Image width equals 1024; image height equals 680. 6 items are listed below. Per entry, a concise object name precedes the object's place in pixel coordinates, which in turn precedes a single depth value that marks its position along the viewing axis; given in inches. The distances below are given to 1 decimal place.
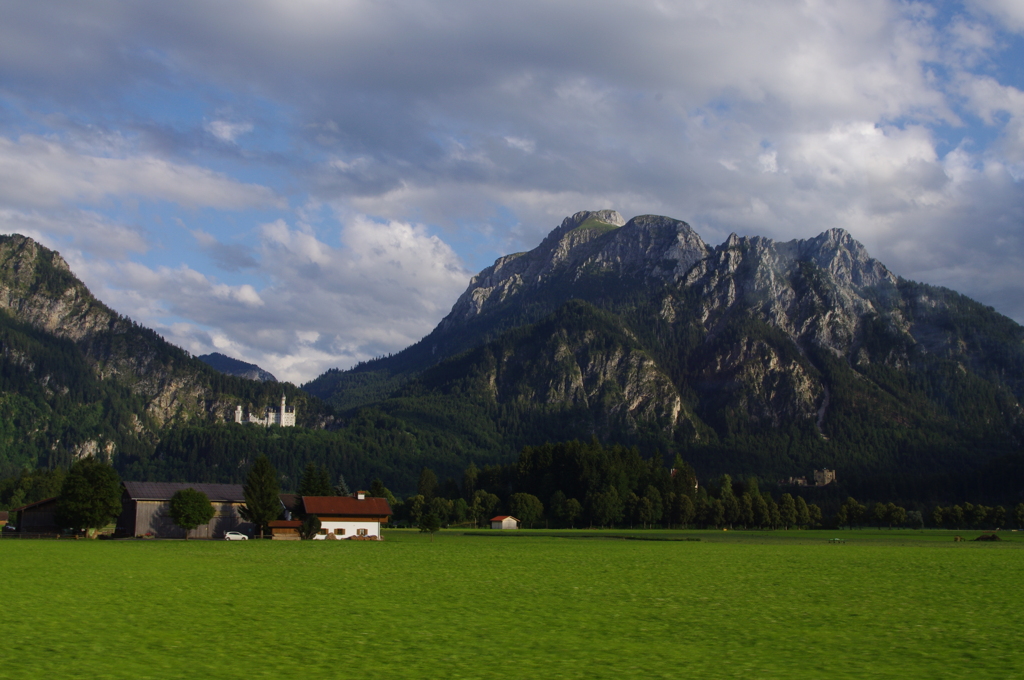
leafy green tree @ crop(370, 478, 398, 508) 6860.2
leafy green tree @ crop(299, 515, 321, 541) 4581.7
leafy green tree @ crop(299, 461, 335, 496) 5940.0
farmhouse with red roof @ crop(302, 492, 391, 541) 4766.2
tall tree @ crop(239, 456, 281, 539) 4537.4
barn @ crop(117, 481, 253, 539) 4645.7
